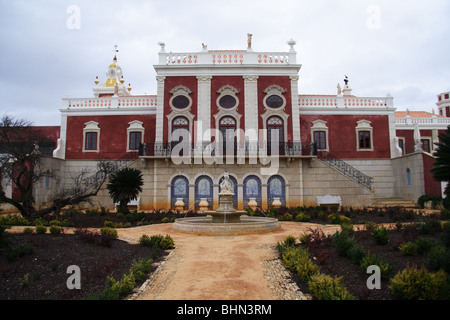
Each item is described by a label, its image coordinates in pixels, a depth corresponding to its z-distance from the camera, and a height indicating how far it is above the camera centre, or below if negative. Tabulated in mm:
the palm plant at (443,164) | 10195 +870
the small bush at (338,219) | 16281 -1322
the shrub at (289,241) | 10610 -1552
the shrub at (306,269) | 7324 -1720
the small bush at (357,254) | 8047 -1501
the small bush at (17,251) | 7797 -1422
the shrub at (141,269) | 7485 -1797
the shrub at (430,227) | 10523 -1129
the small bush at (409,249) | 8383 -1421
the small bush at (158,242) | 10680 -1602
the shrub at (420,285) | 5789 -1632
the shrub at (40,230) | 11148 -1270
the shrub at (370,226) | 11446 -1195
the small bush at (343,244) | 8805 -1368
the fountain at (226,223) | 13375 -1357
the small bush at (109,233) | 10819 -1342
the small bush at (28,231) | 11131 -1306
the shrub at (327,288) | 5842 -1768
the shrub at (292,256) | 8180 -1640
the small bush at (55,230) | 10758 -1235
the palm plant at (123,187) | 18562 +273
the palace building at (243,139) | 23812 +4259
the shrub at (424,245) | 8289 -1313
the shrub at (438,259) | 6778 -1392
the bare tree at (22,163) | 15891 +1396
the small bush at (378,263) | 7067 -1557
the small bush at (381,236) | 9617 -1267
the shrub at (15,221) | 14777 -1311
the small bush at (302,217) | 17859 -1346
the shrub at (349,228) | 11466 -1270
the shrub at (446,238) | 8086 -1126
